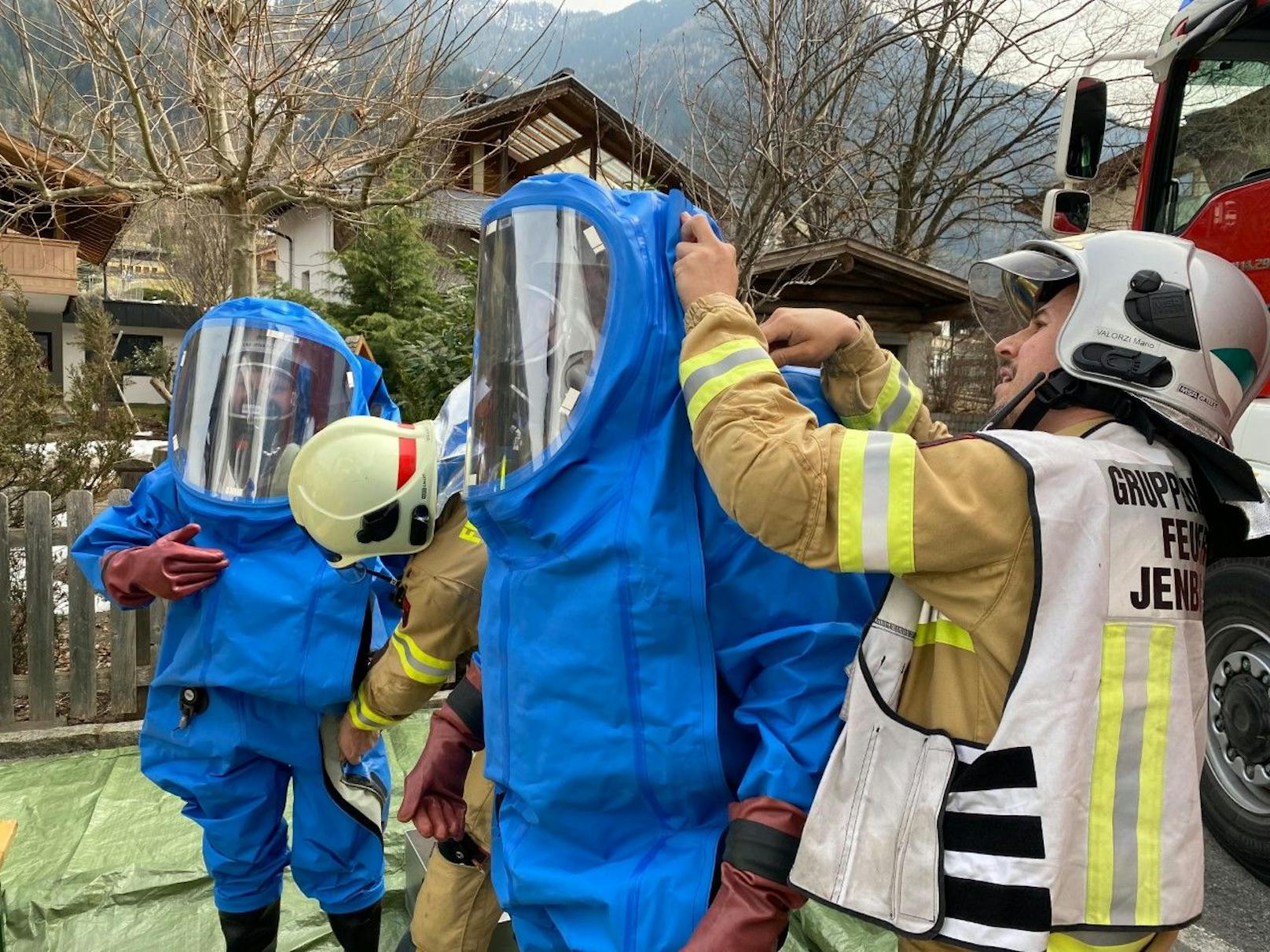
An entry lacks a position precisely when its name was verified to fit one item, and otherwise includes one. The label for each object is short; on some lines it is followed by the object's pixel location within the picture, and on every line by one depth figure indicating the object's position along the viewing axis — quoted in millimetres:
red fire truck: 3605
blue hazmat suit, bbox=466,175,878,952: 1404
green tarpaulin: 3037
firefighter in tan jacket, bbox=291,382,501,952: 2100
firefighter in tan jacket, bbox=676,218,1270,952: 1234
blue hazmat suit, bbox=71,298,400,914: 2443
